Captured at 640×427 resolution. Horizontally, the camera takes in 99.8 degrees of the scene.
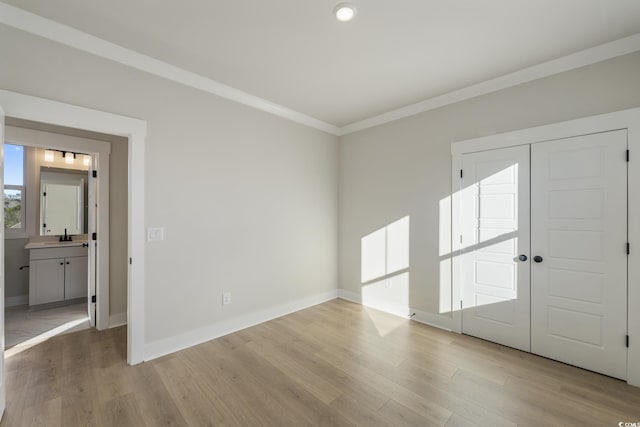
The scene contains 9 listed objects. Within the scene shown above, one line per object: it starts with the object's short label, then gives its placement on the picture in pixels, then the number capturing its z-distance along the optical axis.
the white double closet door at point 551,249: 2.39
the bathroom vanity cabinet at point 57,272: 3.92
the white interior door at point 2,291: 1.85
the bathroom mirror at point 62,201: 4.40
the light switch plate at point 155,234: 2.66
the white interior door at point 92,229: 3.47
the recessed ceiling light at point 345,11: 1.96
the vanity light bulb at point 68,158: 4.59
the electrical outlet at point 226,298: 3.23
